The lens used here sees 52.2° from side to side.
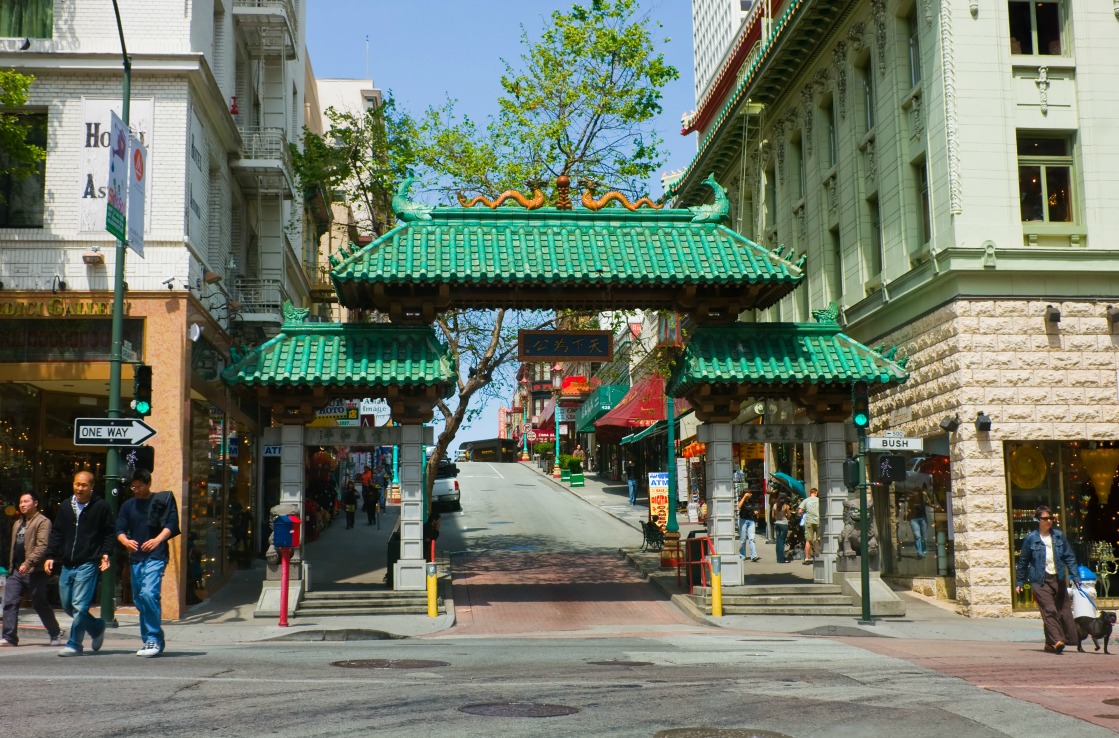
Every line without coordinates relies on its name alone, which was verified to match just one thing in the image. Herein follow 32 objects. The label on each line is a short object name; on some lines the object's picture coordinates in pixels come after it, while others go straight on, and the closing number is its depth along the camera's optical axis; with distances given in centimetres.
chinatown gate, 1997
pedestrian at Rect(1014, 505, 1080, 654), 1503
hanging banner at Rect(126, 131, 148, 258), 1798
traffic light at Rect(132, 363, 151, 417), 1688
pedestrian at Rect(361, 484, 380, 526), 4138
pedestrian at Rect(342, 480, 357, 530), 4031
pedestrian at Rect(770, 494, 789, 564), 2891
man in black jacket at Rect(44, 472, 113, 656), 1229
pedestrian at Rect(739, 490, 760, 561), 3030
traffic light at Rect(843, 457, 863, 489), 1880
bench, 3019
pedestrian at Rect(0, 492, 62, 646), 1346
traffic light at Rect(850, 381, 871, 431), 1911
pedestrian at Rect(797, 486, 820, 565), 2725
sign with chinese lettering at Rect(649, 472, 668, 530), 3353
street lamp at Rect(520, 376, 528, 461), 11781
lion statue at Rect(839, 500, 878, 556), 2062
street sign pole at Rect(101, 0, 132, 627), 1638
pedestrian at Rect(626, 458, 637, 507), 4906
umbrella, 2855
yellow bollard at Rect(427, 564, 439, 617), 1953
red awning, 4524
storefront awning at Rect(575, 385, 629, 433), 5388
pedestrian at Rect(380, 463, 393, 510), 5322
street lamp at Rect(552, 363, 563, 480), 6985
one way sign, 1642
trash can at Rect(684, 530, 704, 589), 2209
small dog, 1477
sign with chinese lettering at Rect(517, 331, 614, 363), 2133
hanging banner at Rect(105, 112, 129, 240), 1691
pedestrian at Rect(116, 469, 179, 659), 1197
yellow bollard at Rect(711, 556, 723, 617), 1942
